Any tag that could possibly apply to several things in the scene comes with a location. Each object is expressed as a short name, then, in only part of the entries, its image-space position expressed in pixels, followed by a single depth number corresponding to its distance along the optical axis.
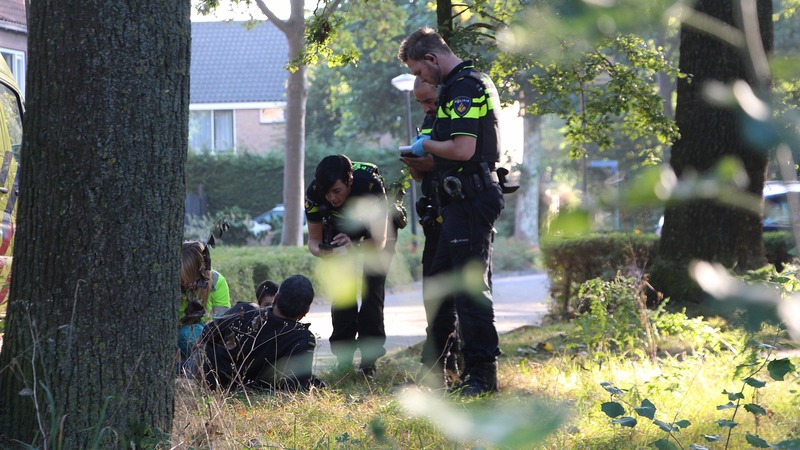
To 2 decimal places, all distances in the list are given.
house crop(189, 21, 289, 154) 98.44
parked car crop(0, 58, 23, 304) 12.98
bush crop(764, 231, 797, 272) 25.61
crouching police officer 13.34
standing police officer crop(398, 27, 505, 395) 11.33
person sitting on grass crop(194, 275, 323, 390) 11.43
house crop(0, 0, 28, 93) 46.41
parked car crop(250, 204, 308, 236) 59.21
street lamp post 41.07
